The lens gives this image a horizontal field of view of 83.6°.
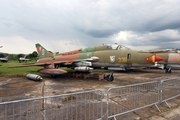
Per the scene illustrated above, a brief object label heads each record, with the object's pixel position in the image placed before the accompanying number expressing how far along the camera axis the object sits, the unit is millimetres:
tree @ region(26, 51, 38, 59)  68975
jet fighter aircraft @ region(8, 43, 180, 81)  8211
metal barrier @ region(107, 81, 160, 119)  3957
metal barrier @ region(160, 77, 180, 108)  5609
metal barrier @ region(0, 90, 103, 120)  3427
